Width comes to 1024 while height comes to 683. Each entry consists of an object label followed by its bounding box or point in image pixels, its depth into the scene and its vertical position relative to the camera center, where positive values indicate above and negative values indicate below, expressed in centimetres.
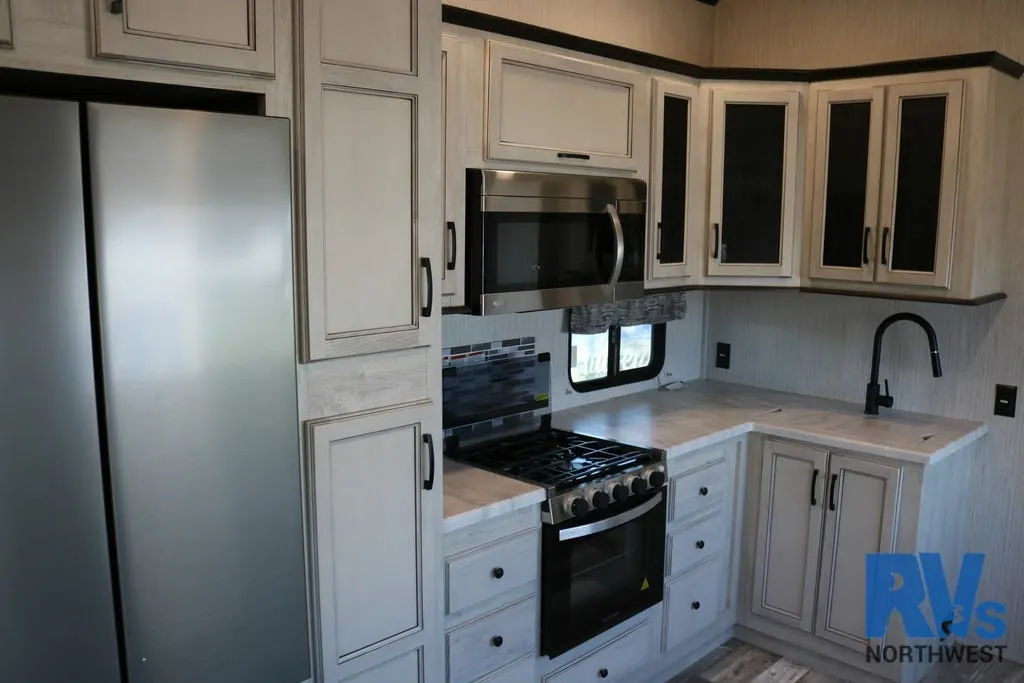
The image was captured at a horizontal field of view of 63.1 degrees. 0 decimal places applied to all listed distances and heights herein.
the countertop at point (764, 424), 298 -73
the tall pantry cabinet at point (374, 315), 183 -20
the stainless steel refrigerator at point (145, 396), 141 -31
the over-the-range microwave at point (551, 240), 248 -3
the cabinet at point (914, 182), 292 +19
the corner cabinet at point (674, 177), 309 +21
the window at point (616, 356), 345 -54
